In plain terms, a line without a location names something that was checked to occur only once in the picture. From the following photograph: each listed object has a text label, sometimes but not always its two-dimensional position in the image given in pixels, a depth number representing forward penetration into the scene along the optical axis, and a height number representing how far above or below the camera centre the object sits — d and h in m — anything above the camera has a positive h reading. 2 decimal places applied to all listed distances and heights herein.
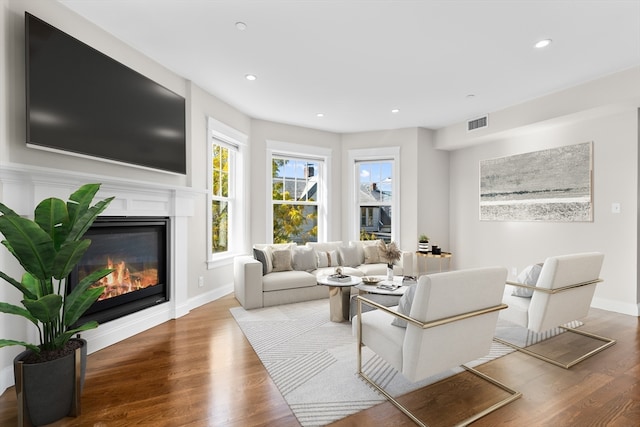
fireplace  2.87 -0.52
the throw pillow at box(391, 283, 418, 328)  1.95 -0.59
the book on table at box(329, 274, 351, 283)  3.68 -0.82
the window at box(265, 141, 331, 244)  5.62 +0.40
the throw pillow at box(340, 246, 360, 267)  5.12 -0.75
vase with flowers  3.85 -0.52
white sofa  4.07 -0.88
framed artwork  4.19 +0.39
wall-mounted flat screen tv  2.30 +0.99
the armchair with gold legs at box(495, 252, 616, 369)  2.58 -0.81
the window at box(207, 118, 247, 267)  4.48 +0.32
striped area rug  2.03 -1.28
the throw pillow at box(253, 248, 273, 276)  4.41 -0.67
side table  5.36 -0.78
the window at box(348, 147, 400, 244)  6.08 +0.35
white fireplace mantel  2.25 +0.10
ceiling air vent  5.03 +1.50
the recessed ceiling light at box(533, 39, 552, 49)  2.90 +1.63
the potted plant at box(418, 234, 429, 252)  5.52 -0.58
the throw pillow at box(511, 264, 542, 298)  2.82 -0.64
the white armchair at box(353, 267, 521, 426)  1.80 -0.74
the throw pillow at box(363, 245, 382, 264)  5.27 -0.75
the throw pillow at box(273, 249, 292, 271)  4.58 -0.72
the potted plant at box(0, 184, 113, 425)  1.75 -0.52
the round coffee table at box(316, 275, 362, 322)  3.59 -1.05
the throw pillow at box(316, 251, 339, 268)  4.96 -0.77
